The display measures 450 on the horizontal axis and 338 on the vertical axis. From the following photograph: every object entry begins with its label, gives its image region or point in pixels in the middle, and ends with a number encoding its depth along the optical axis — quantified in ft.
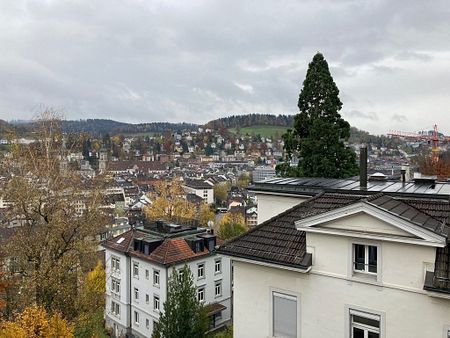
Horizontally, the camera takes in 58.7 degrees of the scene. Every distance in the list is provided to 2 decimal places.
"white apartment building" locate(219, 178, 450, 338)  27.09
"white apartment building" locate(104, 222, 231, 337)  96.73
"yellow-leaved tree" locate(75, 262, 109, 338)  55.11
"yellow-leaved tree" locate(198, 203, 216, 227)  224.94
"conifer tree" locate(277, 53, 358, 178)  85.76
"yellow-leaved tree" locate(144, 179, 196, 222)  180.65
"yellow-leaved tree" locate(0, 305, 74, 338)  40.84
